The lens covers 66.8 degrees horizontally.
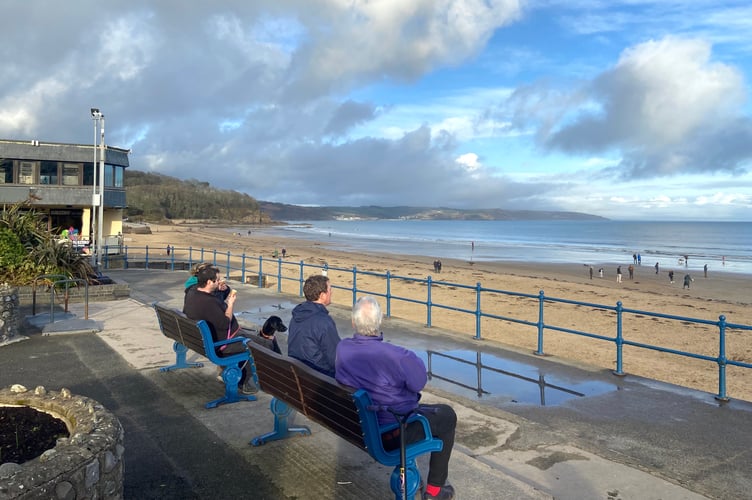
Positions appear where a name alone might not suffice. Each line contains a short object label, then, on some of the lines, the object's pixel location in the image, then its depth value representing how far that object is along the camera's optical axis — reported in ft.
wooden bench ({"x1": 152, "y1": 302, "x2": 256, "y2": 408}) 17.29
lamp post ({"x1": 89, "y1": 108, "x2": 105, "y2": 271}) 61.24
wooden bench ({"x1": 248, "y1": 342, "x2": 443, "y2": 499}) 10.40
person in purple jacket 10.74
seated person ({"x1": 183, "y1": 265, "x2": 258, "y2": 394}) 18.03
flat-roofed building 73.51
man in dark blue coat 13.44
